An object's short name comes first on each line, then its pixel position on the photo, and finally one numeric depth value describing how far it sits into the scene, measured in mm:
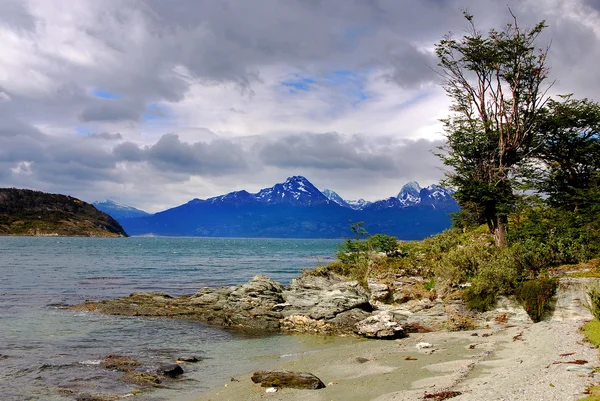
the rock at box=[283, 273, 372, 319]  24156
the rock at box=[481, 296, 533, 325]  20000
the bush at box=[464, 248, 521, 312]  21203
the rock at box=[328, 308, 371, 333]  22562
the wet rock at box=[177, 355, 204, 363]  17438
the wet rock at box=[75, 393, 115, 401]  12719
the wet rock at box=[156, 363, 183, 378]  15283
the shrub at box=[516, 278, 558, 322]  19578
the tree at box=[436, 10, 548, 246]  31641
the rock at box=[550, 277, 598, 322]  18719
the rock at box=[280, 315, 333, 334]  23078
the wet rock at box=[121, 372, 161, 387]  14312
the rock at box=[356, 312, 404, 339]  20031
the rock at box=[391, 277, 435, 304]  25342
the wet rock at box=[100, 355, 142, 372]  16125
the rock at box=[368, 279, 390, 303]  26438
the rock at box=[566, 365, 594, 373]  10344
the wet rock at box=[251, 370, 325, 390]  12750
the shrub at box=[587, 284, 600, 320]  16814
